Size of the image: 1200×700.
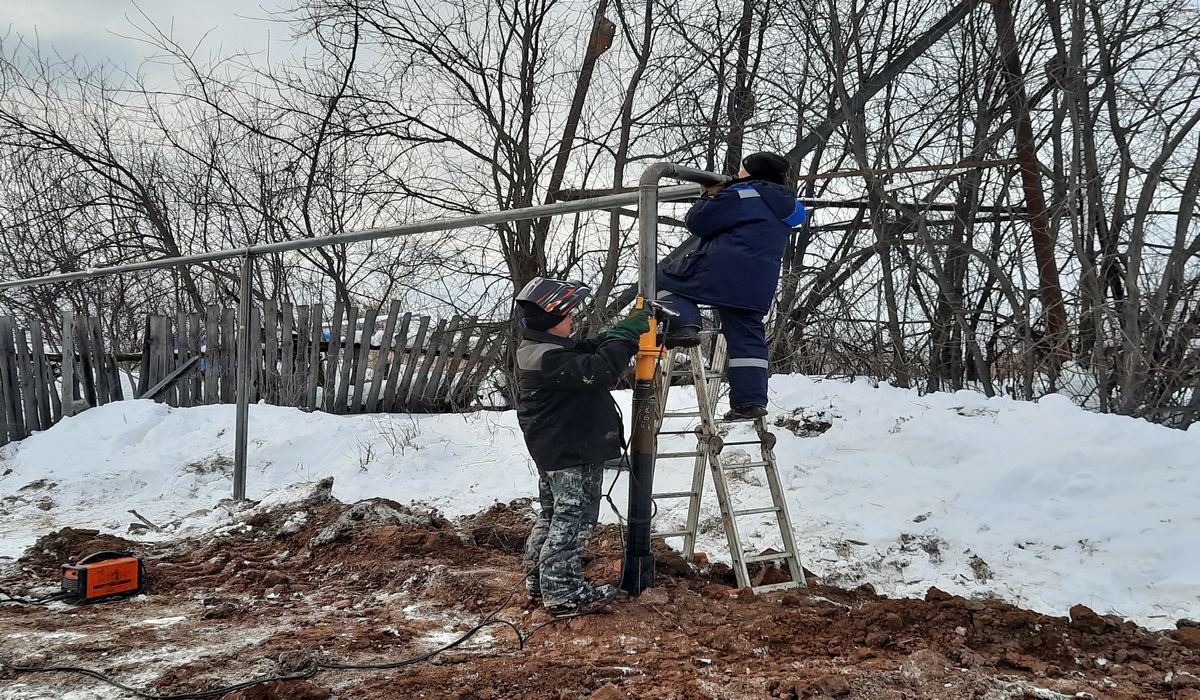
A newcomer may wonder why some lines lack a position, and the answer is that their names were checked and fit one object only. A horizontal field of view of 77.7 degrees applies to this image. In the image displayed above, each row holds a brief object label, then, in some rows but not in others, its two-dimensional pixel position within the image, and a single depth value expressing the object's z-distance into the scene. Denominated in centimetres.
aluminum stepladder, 434
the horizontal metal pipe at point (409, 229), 459
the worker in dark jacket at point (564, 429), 387
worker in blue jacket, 419
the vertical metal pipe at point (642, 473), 412
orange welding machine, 432
